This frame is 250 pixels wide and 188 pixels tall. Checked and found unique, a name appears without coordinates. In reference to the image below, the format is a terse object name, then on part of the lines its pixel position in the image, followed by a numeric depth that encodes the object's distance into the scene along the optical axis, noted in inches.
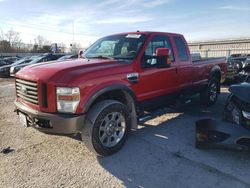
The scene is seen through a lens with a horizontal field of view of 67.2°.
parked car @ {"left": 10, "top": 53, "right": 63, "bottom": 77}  494.4
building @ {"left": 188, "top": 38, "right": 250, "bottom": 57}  1329.8
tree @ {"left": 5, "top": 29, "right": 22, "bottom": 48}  1753.2
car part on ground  101.1
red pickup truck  103.1
